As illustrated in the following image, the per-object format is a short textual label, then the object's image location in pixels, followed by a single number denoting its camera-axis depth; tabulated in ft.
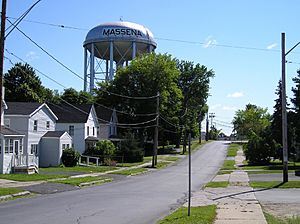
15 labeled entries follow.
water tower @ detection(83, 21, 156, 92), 243.81
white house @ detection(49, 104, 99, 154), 190.70
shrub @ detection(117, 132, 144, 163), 201.36
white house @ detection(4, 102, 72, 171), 148.66
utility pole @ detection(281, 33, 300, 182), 94.58
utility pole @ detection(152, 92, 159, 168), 177.34
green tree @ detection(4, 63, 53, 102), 241.76
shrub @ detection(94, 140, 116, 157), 190.49
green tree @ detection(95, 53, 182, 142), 249.75
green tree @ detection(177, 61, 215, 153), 322.34
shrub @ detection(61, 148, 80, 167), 160.45
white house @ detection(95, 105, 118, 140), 230.27
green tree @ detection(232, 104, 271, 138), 382.63
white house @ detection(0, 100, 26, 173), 119.70
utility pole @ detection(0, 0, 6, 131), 64.59
